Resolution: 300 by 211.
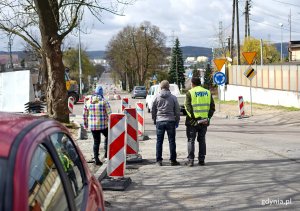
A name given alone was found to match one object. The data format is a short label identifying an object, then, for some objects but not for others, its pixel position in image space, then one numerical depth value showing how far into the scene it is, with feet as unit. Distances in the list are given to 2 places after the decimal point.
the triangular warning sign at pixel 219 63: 92.55
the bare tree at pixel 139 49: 304.91
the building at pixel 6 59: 388.64
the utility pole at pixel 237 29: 142.71
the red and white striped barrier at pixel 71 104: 83.79
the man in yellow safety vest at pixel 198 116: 31.40
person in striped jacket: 32.27
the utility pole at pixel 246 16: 209.78
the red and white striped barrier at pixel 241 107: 80.59
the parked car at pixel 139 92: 198.29
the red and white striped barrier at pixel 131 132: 33.65
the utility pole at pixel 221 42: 273.62
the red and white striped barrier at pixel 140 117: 46.24
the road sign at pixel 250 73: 80.31
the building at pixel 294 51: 255.25
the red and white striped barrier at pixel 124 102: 52.37
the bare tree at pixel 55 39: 53.01
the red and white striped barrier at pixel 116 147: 25.59
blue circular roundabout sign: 88.07
